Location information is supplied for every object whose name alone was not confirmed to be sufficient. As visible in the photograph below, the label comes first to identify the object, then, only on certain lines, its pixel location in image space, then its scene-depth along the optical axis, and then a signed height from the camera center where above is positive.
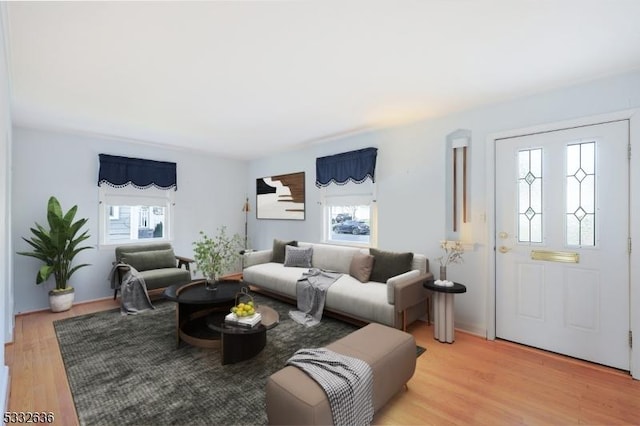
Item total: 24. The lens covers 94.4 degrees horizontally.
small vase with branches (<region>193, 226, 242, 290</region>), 3.25 -0.56
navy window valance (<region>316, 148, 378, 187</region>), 4.22 +0.69
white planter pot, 3.93 -1.17
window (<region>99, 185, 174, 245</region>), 4.69 -0.03
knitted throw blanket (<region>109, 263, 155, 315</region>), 3.93 -1.11
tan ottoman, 1.55 -0.99
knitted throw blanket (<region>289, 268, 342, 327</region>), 3.64 -1.08
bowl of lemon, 2.59 -0.87
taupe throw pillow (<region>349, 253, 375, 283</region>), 3.81 -0.71
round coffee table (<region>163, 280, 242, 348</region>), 2.93 -1.10
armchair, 4.26 -0.80
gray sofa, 3.11 -0.91
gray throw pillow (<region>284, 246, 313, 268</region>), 4.68 -0.71
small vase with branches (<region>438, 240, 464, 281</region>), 3.34 -0.50
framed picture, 5.44 +0.30
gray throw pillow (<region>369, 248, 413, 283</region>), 3.63 -0.65
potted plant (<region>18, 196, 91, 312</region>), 3.80 -0.49
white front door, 2.57 -0.28
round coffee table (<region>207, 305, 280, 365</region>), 2.52 -1.15
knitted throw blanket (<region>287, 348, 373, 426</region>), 1.61 -0.97
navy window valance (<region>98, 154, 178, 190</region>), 4.59 +0.65
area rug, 1.98 -1.33
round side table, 3.08 -1.05
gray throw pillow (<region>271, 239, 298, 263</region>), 5.07 -0.64
